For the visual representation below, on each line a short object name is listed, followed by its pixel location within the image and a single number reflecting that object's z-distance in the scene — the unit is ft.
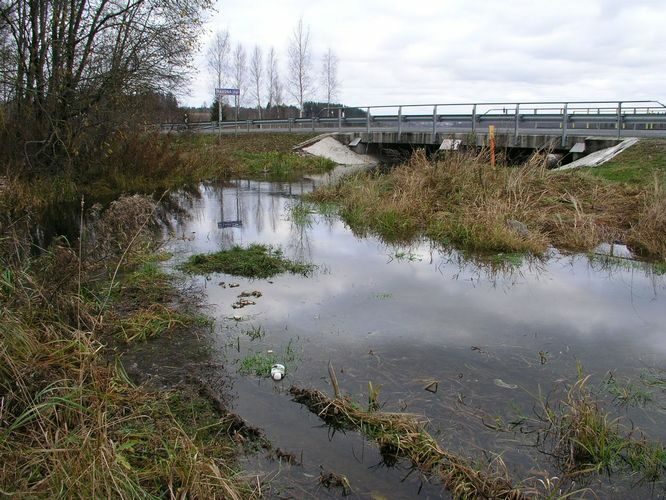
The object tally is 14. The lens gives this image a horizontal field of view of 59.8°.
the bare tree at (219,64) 202.08
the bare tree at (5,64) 47.37
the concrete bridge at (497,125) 72.23
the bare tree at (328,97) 203.72
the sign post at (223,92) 116.78
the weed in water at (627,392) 15.76
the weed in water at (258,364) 17.26
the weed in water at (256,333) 20.01
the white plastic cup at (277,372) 16.84
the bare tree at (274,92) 221.25
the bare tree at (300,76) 198.18
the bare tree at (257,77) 213.87
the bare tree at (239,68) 209.77
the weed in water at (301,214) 43.07
